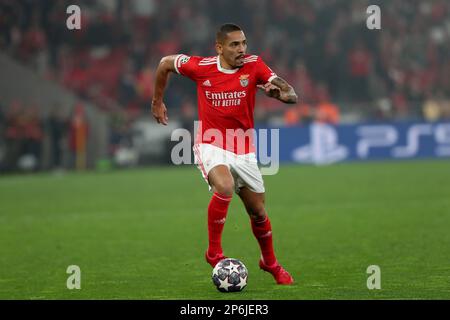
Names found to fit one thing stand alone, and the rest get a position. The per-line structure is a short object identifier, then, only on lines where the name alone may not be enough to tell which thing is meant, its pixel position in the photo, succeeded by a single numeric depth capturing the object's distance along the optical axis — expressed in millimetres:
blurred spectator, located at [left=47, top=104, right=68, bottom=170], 24328
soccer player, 7684
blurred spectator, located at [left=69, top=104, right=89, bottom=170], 24562
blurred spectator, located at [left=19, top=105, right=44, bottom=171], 23891
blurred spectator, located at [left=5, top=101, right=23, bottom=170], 23609
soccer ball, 7262
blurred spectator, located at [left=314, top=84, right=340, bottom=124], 24562
